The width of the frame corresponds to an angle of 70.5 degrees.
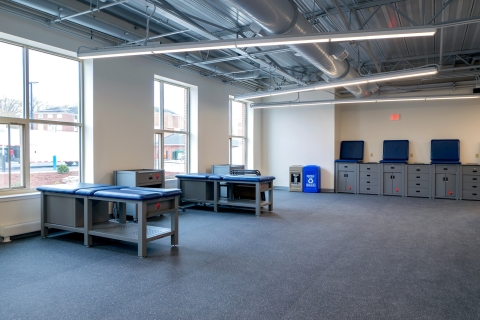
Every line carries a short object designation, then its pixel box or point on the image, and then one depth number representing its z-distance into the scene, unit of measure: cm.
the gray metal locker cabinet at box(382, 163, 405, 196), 945
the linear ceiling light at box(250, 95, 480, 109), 853
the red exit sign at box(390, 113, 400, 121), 1013
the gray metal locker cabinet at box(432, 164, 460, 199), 887
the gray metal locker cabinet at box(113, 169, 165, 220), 592
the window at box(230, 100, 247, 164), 1031
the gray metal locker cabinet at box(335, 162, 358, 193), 999
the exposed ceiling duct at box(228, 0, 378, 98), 354
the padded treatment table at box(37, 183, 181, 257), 407
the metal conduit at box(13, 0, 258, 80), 451
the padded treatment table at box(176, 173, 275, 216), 657
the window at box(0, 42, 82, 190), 488
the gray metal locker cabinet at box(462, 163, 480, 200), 862
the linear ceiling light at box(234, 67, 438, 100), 606
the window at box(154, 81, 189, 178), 755
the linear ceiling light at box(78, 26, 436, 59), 391
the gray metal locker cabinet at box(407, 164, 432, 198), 918
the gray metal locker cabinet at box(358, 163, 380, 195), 975
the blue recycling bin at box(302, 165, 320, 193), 1011
